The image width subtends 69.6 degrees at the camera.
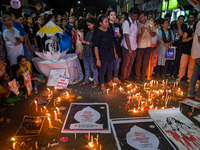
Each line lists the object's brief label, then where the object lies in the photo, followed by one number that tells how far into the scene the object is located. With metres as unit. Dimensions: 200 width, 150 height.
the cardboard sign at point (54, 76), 4.15
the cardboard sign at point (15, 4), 8.94
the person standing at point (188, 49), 4.09
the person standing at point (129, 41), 3.88
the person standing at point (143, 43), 4.04
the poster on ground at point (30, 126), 2.29
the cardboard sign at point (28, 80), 3.57
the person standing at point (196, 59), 3.08
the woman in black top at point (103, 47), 3.54
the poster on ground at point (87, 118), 2.37
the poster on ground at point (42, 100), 3.21
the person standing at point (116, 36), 3.70
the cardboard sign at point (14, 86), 3.06
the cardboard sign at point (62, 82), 4.03
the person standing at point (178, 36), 4.53
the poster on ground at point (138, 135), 2.03
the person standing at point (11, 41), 3.90
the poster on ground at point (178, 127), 2.07
